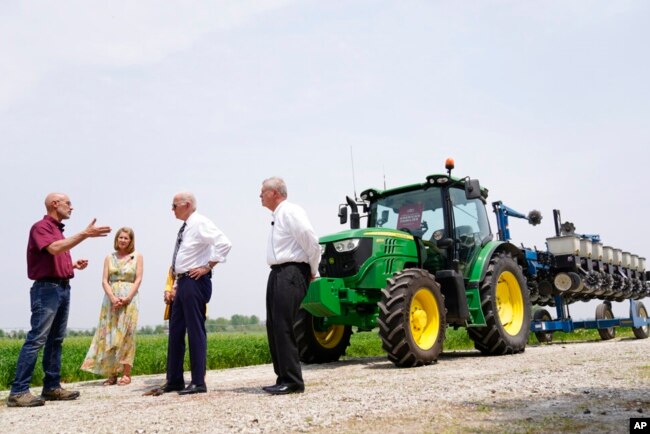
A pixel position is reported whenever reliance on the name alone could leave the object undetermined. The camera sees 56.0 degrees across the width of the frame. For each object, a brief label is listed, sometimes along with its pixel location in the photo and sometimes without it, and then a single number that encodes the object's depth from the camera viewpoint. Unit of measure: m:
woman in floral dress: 7.05
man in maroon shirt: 5.43
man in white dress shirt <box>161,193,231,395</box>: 5.65
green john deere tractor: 7.26
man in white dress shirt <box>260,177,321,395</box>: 5.28
